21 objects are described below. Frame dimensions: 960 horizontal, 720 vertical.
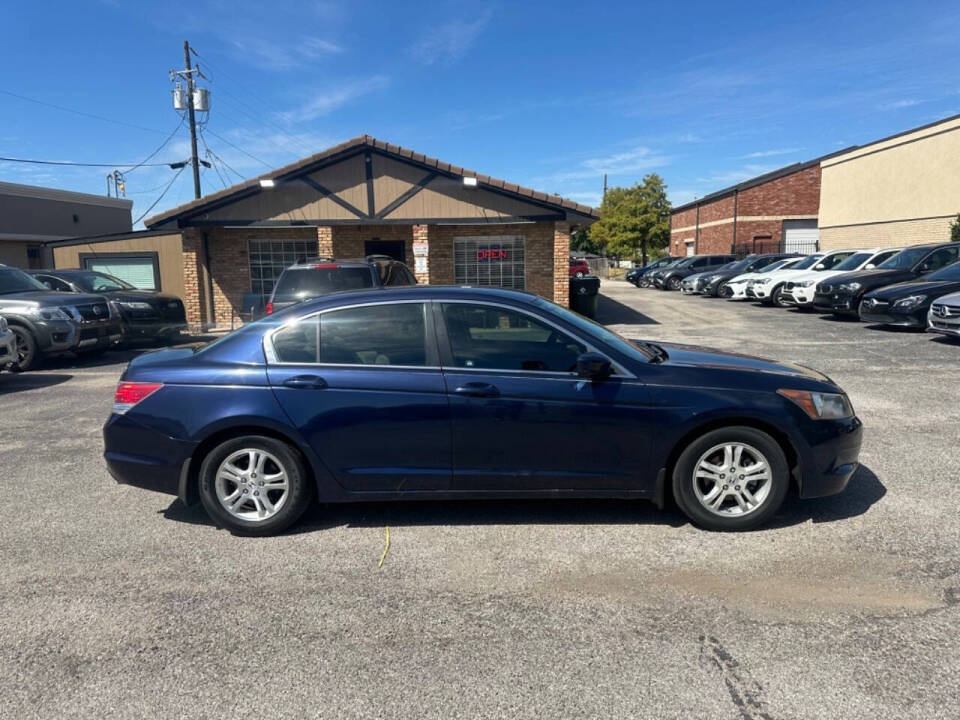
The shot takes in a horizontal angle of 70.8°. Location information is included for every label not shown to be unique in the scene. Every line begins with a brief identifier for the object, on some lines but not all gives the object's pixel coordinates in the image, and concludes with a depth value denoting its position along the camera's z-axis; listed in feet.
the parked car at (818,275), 58.34
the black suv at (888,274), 50.39
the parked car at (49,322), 34.88
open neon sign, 59.47
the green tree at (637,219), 175.01
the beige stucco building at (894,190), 85.97
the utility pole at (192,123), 89.97
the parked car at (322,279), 31.83
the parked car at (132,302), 42.29
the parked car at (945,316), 36.55
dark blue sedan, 13.17
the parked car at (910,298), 41.50
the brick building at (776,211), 134.51
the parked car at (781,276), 66.03
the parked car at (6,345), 31.07
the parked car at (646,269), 122.97
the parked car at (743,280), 75.36
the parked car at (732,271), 85.15
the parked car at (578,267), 137.28
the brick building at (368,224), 54.13
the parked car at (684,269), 105.09
